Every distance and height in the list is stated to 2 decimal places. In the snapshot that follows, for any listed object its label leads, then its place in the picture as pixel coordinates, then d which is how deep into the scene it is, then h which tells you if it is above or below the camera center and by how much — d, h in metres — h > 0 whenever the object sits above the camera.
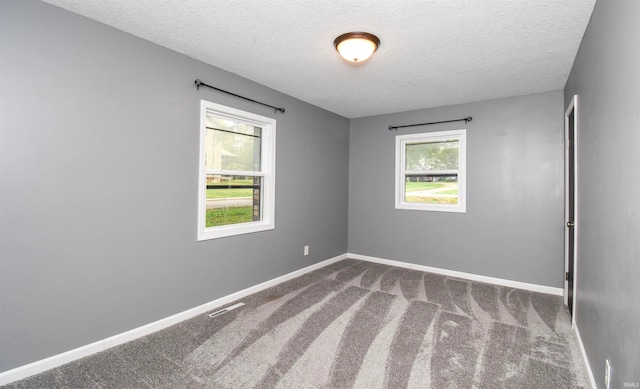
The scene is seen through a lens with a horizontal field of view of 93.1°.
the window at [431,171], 4.36 +0.45
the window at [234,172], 3.12 +0.28
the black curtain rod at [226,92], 2.91 +1.11
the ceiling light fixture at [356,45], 2.37 +1.24
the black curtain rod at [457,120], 4.18 +1.15
